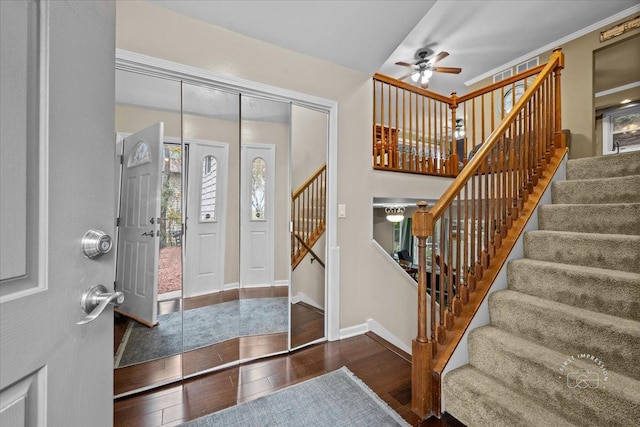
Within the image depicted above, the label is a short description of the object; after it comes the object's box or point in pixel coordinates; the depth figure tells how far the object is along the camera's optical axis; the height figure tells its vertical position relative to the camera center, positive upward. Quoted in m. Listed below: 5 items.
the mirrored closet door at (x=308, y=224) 2.27 -0.10
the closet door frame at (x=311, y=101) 1.72 +0.91
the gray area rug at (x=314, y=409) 1.48 -1.15
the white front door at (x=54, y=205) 0.45 +0.01
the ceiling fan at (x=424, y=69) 3.93 +2.17
